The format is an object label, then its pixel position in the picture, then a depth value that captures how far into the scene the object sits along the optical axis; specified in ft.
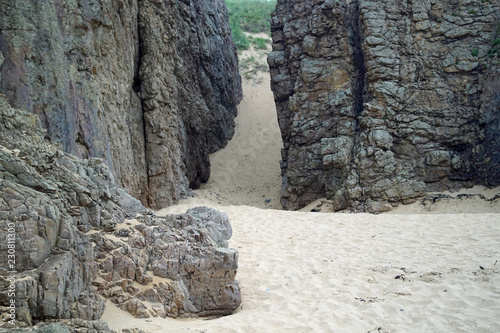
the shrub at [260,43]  81.41
